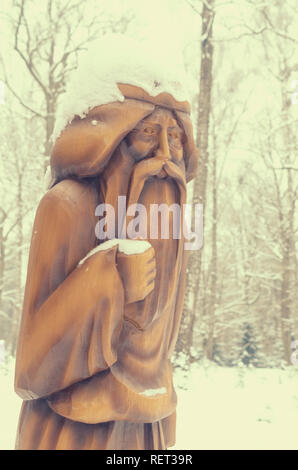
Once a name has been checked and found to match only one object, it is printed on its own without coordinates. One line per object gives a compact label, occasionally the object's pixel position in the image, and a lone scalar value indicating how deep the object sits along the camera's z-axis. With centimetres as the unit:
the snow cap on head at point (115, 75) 166
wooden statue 151
